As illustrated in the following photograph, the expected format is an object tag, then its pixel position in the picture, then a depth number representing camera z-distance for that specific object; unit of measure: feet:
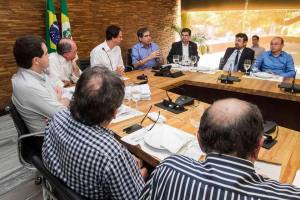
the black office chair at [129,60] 14.22
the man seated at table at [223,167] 2.27
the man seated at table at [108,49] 11.21
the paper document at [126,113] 6.00
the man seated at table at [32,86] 5.89
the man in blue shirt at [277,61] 11.54
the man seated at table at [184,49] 14.63
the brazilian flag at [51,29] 13.35
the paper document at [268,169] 3.72
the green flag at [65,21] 13.78
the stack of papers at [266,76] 9.68
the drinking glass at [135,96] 7.20
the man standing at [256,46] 16.68
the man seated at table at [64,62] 9.53
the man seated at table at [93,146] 3.26
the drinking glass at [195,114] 5.49
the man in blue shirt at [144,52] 12.99
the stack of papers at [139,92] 7.34
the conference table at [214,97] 4.26
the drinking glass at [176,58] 11.27
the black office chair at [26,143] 4.74
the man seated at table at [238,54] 12.91
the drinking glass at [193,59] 11.45
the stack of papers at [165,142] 4.39
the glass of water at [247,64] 9.72
